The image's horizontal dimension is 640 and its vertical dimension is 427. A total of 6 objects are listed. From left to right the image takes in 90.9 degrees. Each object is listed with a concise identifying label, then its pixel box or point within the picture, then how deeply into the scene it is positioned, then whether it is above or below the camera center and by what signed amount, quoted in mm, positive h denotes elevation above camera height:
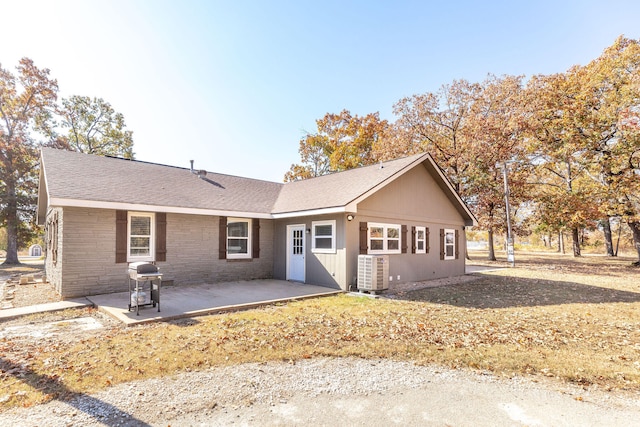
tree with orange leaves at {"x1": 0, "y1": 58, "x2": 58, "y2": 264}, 21562 +6925
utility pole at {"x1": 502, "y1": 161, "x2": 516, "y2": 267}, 18891 -701
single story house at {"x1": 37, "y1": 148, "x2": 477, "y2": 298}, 8992 +212
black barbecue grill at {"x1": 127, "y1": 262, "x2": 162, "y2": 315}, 6883 -1187
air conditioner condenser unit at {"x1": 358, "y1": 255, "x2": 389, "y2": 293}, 9594 -1370
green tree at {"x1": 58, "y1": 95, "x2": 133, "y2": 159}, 26672 +9036
